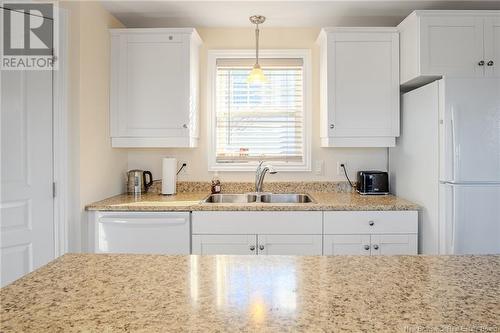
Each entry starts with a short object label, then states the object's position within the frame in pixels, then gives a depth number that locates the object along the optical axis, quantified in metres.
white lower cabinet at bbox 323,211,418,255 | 2.27
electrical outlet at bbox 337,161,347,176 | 2.95
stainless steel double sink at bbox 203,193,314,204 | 2.85
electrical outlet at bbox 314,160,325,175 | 2.96
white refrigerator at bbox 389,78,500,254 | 2.01
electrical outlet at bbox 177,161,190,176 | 2.99
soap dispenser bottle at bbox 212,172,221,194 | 2.89
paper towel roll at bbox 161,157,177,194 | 2.78
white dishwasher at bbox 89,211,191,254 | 2.28
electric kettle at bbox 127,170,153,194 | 2.82
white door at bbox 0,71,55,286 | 1.99
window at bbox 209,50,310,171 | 2.95
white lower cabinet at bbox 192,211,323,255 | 2.27
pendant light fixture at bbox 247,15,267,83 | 2.50
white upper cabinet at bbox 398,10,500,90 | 2.25
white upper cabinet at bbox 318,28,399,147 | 2.57
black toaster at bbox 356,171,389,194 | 2.74
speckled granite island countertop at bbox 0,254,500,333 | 0.63
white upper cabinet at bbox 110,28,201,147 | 2.60
